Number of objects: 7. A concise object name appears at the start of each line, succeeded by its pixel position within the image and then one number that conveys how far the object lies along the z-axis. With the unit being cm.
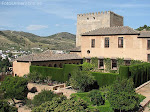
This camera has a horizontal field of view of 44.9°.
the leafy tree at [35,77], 2302
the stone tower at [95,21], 3406
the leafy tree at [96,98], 1380
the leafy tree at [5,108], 1247
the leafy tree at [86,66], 2281
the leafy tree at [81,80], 1817
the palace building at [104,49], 2614
